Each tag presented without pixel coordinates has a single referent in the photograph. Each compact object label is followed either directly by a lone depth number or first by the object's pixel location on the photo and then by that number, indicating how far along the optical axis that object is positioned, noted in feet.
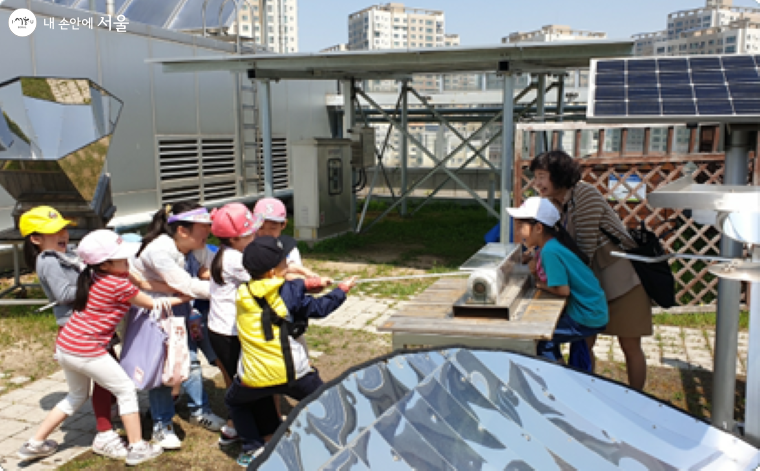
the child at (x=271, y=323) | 10.87
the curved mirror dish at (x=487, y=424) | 6.79
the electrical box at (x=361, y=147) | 39.93
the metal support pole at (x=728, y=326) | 9.86
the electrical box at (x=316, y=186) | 35.24
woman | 13.03
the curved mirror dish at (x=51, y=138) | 22.12
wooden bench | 10.24
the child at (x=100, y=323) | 12.18
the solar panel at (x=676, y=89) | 9.32
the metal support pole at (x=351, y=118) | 39.16
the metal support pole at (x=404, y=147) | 42.69
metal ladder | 43.61
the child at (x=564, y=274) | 12.18
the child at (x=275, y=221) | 13.28
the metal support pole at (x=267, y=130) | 32.53
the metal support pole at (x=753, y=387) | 8.53
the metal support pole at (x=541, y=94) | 36.70
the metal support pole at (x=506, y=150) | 27.14
